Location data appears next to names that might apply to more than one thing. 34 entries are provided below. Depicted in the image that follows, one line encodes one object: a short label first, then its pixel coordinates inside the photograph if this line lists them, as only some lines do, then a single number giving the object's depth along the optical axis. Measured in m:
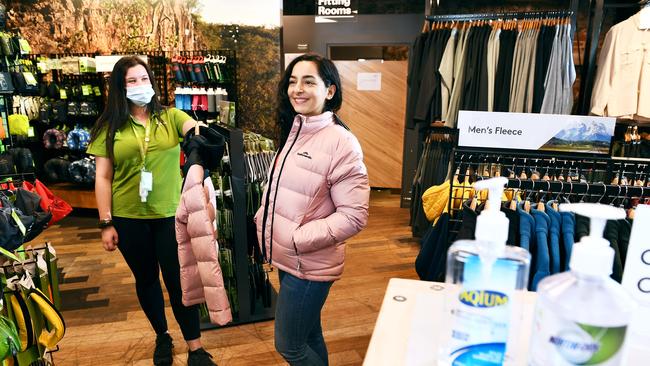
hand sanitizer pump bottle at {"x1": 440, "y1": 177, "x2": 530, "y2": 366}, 0.63
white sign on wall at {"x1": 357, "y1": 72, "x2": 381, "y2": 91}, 6.34
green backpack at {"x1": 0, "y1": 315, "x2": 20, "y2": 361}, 1.59
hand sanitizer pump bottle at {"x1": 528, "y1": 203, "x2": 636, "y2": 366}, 0.54
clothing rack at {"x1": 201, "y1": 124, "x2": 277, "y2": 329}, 2.54
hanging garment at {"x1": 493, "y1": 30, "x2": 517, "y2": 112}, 3.78
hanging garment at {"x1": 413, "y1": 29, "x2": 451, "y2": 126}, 3.97
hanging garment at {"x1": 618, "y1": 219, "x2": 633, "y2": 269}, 1.38
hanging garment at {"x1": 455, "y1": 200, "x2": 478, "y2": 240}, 1.53
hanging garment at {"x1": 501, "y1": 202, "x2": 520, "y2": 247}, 1.49
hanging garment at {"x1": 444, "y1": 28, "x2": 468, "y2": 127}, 3.88
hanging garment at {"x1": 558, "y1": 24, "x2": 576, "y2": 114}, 3.67
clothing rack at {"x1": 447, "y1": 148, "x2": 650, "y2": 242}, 1.61
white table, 0.76
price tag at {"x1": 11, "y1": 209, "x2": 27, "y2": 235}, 1.94
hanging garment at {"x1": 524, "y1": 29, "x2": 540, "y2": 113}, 3.71
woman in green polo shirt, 2.19
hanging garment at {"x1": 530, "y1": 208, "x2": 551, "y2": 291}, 1.34
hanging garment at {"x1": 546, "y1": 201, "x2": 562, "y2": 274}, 1.38
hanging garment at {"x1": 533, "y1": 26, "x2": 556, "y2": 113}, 3.69
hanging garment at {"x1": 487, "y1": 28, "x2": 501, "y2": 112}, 3.80
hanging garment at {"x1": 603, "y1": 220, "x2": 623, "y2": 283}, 1.28
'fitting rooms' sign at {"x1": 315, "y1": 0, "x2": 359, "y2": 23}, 5.74
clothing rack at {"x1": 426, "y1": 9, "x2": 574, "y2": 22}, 3.72
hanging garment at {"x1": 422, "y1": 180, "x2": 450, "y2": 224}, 2.19
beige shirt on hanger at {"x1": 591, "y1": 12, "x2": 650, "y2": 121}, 3.47
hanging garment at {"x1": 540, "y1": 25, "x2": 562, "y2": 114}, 3.66
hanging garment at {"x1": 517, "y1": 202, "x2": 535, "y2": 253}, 1.44
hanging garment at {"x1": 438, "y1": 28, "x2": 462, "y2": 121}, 3.91
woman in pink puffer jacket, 1.55
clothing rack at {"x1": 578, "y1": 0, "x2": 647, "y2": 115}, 3.74
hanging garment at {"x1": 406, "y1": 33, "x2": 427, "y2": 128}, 4.10
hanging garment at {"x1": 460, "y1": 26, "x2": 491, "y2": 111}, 3.82
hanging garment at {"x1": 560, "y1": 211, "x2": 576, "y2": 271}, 1.42
